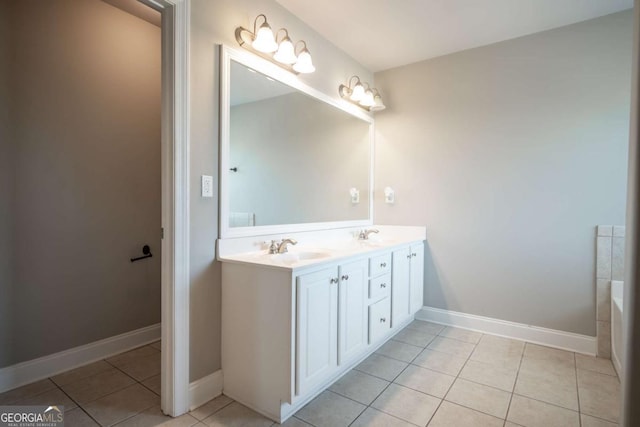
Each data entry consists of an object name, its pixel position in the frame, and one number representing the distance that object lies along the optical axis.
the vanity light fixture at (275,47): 1.91
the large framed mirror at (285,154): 1.89
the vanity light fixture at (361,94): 2.87
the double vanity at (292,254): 1.60
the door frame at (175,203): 1.59
